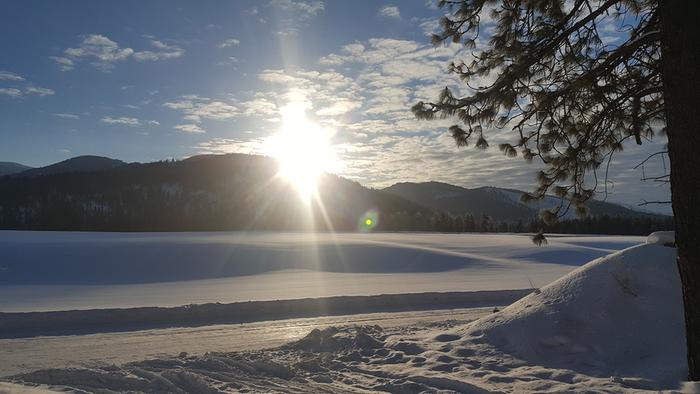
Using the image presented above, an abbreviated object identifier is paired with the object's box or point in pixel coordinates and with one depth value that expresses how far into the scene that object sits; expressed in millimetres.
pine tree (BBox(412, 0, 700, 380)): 4961
